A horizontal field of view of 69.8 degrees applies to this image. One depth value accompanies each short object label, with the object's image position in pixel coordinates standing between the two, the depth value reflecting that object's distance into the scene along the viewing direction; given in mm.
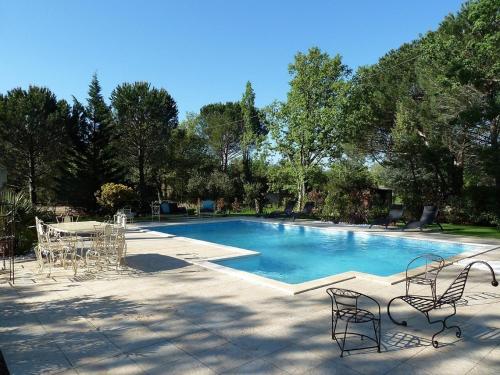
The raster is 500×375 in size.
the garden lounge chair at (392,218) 12867
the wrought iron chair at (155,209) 17500
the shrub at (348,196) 14883
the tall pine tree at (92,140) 19484
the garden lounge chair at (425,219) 11766
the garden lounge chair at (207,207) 18906
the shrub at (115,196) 15508
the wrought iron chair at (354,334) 3307
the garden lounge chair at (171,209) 18203
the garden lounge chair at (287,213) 16403
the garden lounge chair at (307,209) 16422
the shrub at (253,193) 21878
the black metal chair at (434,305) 3638
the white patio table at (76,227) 6530
